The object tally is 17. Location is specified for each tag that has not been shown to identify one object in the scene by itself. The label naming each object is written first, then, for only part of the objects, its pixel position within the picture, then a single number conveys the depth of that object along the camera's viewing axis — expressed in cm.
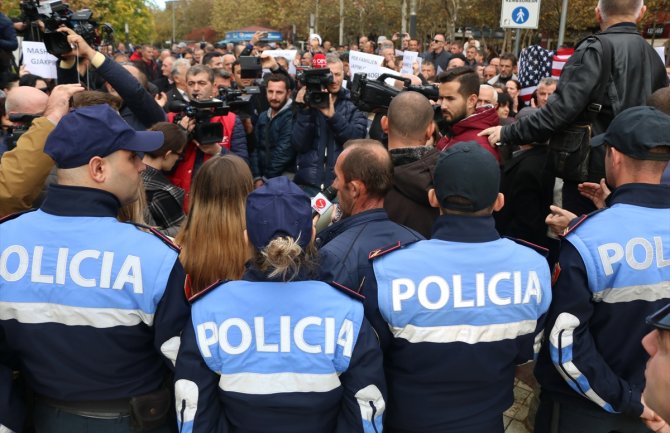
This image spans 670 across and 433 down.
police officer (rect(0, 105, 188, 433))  207
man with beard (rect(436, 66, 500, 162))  428
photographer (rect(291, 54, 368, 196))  515
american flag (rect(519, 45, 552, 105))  811
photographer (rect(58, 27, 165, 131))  397
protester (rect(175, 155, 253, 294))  273
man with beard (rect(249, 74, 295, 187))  581
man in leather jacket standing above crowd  327
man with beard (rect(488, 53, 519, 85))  927
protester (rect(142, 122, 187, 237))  339
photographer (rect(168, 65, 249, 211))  429
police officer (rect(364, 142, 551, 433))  212
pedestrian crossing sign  865
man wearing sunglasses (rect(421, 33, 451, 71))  1309
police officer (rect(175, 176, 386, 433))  194
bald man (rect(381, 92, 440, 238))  328
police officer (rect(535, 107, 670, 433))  230
